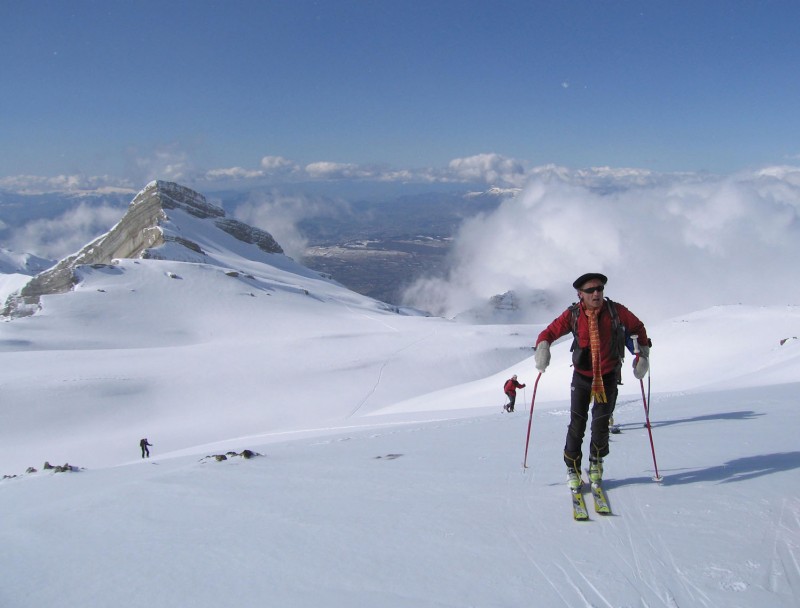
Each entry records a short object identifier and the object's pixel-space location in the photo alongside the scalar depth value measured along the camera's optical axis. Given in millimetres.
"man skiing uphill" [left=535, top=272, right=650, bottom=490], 5395
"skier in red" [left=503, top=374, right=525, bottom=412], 16688
